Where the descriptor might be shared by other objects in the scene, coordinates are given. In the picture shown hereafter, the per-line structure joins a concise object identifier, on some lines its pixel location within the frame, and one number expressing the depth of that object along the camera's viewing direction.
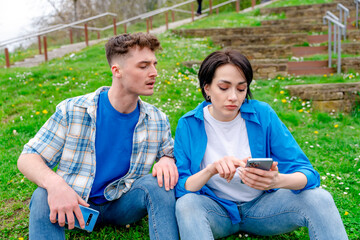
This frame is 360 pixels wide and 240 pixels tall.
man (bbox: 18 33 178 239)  2.02
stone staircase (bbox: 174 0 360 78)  7.15
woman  1.89
